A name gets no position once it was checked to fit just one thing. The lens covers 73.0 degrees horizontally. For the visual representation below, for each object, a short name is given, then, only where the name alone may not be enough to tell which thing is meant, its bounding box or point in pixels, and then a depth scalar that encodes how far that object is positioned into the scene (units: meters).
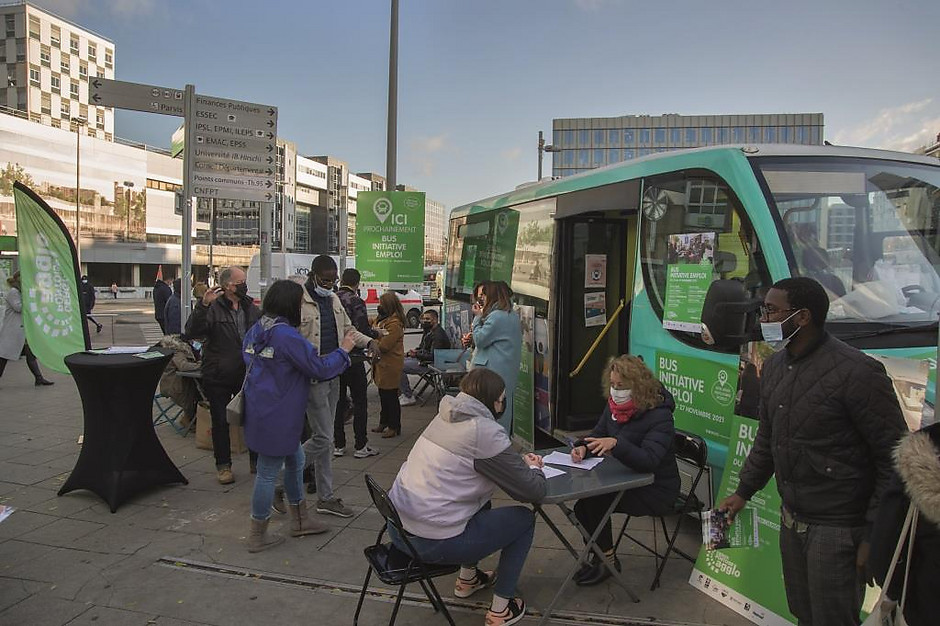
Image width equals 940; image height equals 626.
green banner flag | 5.34
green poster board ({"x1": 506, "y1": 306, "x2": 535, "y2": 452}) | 6.33
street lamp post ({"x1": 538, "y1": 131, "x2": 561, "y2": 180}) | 28.87
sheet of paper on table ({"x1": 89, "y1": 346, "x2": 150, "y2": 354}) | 5.56
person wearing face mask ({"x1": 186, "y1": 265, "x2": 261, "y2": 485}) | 5.73
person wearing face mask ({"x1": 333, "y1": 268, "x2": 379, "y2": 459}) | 6.59
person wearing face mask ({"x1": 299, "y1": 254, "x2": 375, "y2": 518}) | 4.82
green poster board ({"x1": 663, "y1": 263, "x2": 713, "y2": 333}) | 4.24
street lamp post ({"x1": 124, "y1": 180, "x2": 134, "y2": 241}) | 65.81
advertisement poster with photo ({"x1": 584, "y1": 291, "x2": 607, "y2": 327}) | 6.22
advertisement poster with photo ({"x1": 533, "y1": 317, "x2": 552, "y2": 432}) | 6.15
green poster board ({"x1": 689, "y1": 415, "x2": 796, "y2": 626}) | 3.32
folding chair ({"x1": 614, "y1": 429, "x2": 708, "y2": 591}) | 3.88
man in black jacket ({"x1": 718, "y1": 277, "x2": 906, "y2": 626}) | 2.33
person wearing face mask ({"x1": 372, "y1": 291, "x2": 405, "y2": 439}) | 7.17
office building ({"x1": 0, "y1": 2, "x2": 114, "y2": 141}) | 68.62
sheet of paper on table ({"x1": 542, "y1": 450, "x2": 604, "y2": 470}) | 3.68
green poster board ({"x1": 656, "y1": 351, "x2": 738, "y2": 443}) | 4.03
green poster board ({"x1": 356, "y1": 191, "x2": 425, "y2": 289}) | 10.60
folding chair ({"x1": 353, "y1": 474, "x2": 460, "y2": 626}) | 3.06
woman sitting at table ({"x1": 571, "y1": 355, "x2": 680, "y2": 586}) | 3.64
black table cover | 5.07
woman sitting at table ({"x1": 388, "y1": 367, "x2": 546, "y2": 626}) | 3.05
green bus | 3.66
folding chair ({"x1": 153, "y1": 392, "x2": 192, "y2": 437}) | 7.49
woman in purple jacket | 4.25
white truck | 23.06
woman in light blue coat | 5.45
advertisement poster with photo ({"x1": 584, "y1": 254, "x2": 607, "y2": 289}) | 6.16
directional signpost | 7.48
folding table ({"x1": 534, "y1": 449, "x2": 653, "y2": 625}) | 3.27
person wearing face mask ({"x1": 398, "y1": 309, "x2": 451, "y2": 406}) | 9.16
